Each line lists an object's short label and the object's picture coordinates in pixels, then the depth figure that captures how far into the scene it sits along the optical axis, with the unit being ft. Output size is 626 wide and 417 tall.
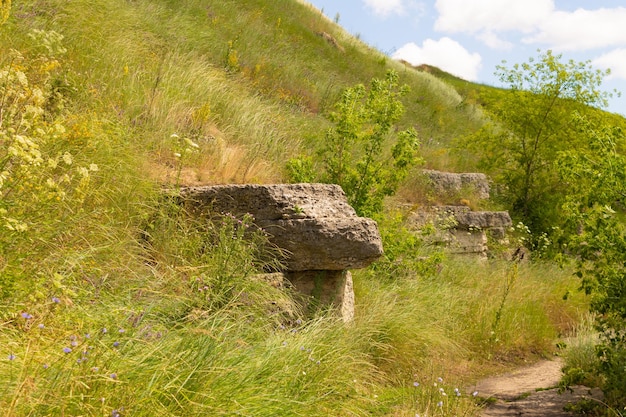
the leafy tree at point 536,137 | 46.39
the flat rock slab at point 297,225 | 20.34
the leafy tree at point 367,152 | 26.30
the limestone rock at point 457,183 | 41.63
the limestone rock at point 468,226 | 35.70
